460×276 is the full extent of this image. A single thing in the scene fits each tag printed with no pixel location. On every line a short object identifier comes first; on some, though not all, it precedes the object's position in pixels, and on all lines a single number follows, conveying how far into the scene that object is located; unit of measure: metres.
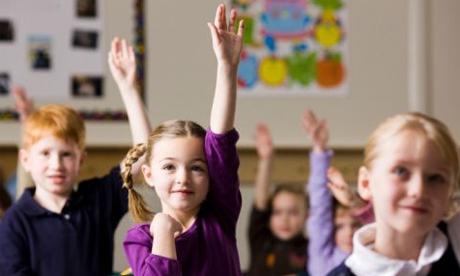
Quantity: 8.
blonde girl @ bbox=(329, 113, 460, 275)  2.99
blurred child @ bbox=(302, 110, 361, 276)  5.47
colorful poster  8.22
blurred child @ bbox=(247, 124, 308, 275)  6.95
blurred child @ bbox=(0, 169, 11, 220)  5.83
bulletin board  7.96
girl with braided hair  3.43
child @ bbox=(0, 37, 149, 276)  4.43
